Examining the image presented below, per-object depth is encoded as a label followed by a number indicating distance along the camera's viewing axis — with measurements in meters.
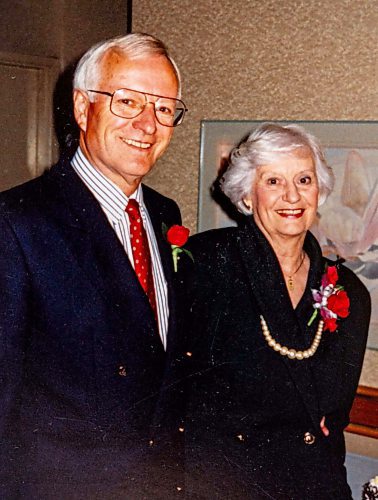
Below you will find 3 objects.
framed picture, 2.20
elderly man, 1.49
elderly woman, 1.83
